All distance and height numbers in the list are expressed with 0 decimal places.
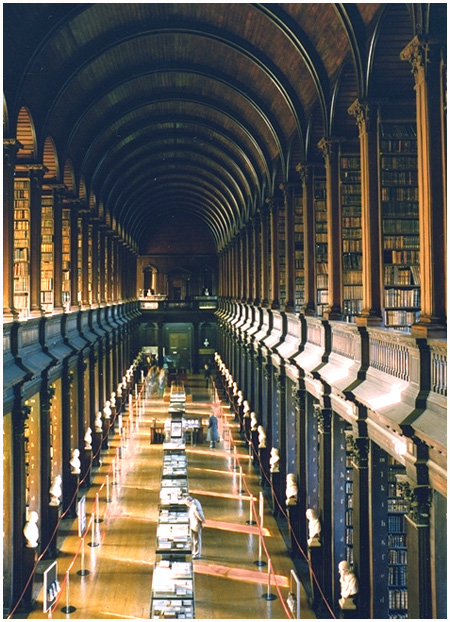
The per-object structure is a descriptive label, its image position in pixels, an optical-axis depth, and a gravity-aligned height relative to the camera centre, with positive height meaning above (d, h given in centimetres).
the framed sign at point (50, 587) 841 -386
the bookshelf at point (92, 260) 2269 +155
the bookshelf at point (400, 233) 972 +101
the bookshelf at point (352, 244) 1159 +100
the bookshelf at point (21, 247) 1438 +135
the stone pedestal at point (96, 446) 1951 -438
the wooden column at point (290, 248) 1480 +120
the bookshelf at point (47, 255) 1691 +132
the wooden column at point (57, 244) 1555 +149
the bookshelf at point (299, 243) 1631 +147
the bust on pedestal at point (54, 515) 1236 -406
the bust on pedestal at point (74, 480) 1497 -418
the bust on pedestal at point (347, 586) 780 -350
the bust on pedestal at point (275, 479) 1451 -410
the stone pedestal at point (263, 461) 1681 -426
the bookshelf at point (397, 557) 845 -345
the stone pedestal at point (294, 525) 1197 -425
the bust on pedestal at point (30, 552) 1002 -389
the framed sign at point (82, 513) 1185 -386
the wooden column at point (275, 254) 1717 +125
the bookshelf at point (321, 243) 1368 +122
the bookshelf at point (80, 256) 2044 +161
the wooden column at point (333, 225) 1065 +123
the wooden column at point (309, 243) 1247 +111
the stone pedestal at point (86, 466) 1722 -441
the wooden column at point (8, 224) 1045 +137
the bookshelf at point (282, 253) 1829 +144
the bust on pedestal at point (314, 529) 990 -354
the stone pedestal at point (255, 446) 1879 -433
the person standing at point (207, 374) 3742 -434
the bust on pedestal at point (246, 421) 2085 -397
